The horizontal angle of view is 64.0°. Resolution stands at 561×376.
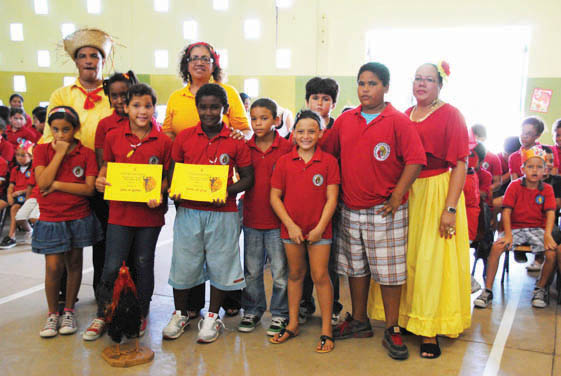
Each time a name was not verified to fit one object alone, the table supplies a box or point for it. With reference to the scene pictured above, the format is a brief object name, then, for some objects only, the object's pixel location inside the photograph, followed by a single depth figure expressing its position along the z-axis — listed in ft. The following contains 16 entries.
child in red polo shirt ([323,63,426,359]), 8.85
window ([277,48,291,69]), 30.96
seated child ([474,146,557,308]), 12.95
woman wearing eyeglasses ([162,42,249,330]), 10.75
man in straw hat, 10.75
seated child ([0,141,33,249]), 19.52
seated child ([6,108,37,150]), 23.56
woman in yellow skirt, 9.21
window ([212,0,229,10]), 31.45
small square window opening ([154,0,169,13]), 32.01
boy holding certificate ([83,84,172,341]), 9.78
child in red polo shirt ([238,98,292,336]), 9.95
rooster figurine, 8.71
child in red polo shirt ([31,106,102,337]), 9.99
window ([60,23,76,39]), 33.35
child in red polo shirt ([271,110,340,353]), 9.24
